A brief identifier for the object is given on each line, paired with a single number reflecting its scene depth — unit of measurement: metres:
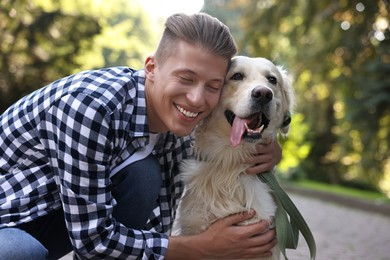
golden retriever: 2.68
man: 2.17
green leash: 2.62
